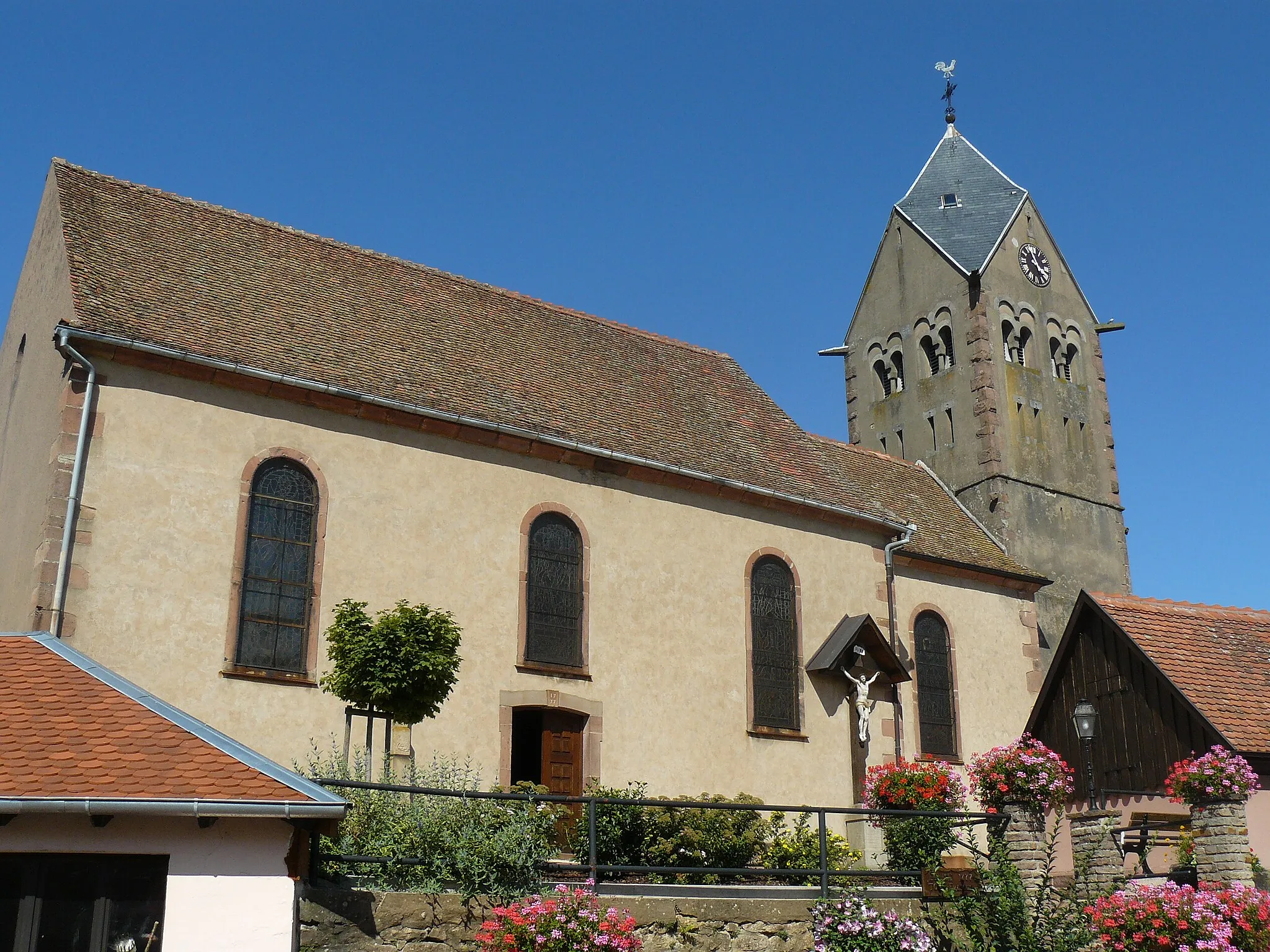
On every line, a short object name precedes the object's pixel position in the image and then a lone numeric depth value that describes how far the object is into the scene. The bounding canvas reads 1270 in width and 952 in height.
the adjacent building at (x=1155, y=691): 17.73
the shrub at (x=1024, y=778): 14.13
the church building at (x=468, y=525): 14.94
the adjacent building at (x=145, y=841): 9.25
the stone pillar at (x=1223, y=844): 13.96
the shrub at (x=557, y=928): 10.25
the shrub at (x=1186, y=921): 11.99
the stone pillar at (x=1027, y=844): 14.03
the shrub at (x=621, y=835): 13.29
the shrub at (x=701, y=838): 13.70
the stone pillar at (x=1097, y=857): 13.62
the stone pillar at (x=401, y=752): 14.50
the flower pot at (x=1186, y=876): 14.27
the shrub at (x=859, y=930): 12.15
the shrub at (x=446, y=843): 10.87
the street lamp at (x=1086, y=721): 16.50
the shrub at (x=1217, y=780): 14.19
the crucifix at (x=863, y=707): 20.00
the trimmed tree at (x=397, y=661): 13.59
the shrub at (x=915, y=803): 13.88
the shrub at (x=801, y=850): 14.41
